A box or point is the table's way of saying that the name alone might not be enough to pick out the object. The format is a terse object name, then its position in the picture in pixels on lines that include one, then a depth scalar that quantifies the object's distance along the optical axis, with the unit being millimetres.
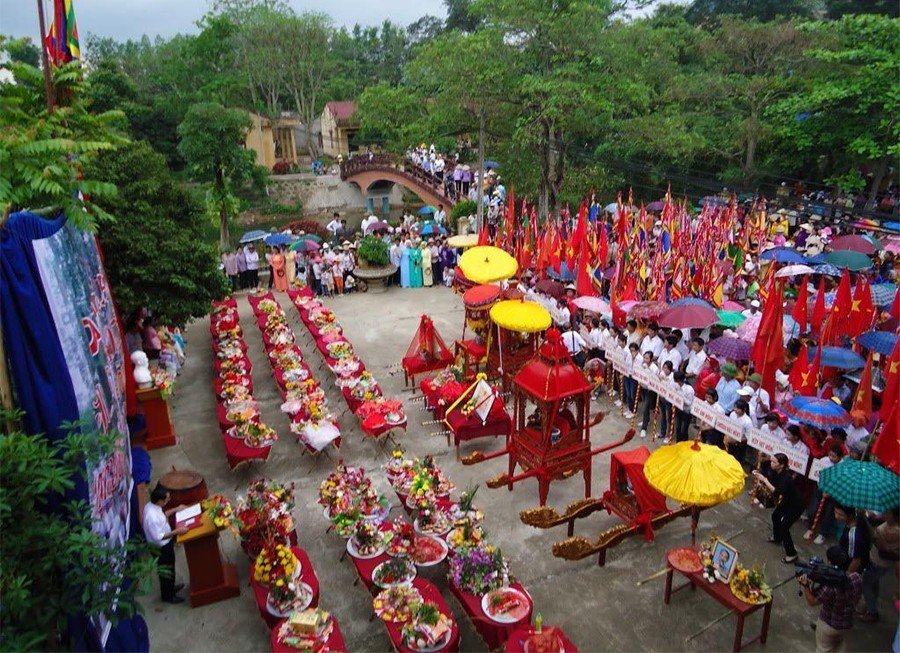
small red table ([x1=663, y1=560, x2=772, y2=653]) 6340
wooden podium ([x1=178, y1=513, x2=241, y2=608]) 7207
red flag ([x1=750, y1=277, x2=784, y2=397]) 9398
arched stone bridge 30172
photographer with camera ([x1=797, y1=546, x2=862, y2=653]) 5961
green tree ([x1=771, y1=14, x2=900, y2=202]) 20094
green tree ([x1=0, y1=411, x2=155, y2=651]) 4102
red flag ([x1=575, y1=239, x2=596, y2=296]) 13789
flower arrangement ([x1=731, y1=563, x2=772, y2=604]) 6441
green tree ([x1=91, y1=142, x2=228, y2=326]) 10789
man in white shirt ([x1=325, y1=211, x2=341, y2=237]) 25766
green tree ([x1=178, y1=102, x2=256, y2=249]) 24406
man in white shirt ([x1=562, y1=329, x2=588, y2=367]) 11945
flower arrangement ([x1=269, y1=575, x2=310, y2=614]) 6586
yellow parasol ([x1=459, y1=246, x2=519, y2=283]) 13102
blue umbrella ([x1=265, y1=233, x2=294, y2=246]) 19156
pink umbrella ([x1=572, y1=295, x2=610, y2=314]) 12392
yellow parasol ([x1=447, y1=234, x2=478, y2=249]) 18469
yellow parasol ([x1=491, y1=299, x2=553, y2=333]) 10359
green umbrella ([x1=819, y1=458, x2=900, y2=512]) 6453
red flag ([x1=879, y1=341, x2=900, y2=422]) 7730
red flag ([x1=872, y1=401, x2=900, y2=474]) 7453
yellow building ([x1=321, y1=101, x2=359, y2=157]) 48031
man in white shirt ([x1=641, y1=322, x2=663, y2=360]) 11070
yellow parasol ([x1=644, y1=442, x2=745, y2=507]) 6723
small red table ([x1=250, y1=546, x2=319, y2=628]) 6664
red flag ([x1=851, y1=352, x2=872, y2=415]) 8383
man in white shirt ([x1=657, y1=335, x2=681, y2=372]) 10773
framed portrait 6527
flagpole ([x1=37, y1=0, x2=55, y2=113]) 6289
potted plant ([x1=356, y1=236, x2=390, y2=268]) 19172
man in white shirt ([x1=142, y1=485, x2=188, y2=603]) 6887
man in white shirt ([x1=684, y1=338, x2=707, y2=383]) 10605
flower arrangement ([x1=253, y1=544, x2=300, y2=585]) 6754
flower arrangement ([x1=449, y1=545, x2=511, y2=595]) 6668
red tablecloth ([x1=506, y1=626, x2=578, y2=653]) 5899
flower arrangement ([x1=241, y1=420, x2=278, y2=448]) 9656
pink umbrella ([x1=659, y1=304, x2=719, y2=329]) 10773
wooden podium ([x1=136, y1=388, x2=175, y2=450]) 10695
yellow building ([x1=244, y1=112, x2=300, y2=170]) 43375
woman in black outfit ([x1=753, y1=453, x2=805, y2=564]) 7660
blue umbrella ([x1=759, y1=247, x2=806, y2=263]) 15719
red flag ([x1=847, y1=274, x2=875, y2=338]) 10891
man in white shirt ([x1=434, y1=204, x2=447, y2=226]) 26706
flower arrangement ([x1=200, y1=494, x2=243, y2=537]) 7168
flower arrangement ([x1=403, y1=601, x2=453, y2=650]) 6113
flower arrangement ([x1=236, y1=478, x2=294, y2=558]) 7332
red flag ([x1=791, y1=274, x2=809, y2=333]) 11477
